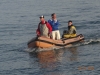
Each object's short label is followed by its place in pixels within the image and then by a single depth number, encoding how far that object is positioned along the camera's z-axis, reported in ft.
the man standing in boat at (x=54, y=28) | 74.71
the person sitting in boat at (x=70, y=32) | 76.74
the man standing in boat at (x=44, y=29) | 71.92
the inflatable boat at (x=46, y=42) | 71.20
